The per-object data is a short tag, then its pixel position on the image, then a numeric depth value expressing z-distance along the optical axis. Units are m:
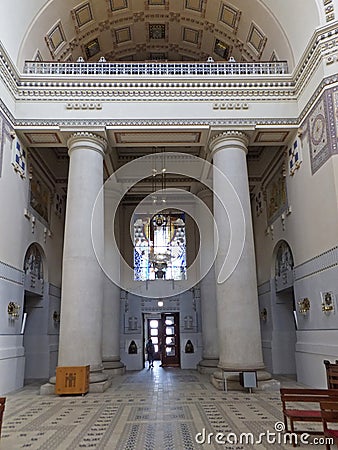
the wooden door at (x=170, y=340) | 18.27
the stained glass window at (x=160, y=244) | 18.97
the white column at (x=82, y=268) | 10.28
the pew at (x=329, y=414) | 4.40
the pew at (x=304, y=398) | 5.29
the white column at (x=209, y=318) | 14.87
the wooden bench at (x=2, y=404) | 4.80
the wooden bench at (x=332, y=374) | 7.68
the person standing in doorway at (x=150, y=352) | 18.12
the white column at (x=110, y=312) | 14.84
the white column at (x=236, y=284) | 10.45
